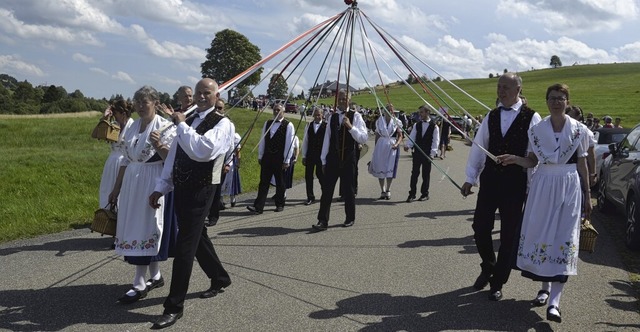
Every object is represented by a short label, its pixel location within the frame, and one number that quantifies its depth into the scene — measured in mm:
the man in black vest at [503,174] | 4988
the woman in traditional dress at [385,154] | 11406
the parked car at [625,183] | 6993
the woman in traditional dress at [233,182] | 9750
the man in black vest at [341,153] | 7934
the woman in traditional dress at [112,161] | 6375
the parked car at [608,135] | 12891
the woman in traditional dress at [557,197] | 4566
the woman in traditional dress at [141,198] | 4852
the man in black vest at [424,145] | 11020
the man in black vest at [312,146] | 10398
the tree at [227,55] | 55316
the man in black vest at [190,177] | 4312
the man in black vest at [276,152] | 9539
